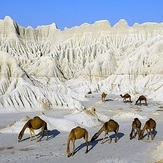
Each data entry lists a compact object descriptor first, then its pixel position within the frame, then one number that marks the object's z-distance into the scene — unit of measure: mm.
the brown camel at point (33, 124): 21800
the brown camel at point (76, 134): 17828
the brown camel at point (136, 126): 22527
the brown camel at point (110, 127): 20906
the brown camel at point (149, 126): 22181
